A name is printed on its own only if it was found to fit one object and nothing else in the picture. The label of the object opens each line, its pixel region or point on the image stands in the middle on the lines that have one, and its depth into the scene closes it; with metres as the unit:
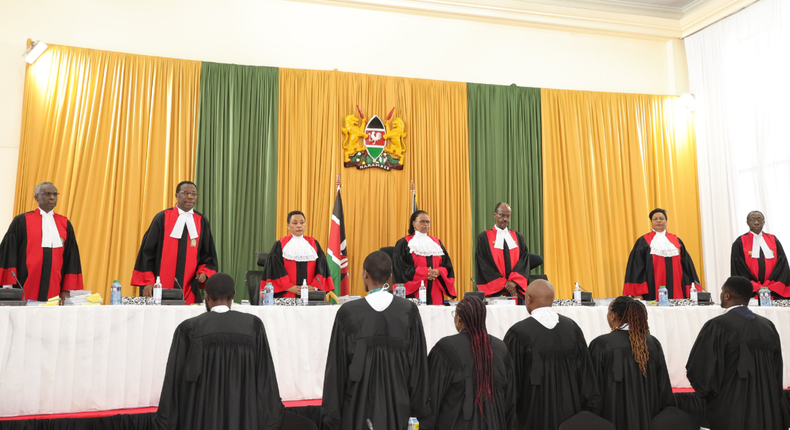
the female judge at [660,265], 8.84
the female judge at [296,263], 7.32
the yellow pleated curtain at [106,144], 8.79
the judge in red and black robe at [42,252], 6.67
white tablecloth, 4.89
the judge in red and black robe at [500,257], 8.16
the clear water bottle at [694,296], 7.18
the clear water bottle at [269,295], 6.11
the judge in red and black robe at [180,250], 6.85
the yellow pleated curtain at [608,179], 10.88
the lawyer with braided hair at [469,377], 3.82
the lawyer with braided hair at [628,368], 4.62
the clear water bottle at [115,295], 5.60
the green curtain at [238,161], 9.41
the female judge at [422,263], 7.74
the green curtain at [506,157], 10.66
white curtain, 10.20
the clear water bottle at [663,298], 7.05
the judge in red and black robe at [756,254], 8.83
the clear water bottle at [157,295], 5.60
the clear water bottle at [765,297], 7.54
